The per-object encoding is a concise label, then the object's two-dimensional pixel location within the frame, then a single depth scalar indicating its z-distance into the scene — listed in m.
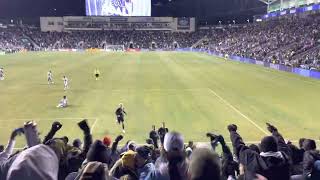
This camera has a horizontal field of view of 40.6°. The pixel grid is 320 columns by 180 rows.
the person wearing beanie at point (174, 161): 6.02
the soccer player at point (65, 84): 40.11
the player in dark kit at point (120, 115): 24.55
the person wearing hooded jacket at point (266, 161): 6.34
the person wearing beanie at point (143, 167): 6.27
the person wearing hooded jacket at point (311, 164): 7.61
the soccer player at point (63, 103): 31.91
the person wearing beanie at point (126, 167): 6.28
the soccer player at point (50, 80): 45.02
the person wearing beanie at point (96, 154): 6.28
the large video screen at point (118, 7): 143.38
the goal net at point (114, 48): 146.00
